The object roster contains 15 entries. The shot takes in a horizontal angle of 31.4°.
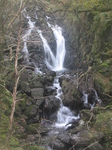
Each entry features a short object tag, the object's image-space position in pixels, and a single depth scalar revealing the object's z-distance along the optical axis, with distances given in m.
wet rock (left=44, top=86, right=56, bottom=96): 11.25
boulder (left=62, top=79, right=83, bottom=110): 10.68
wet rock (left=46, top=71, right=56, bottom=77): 12.98
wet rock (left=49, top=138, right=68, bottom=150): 7.46
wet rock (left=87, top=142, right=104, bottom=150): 7.11
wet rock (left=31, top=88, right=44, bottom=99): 10.20
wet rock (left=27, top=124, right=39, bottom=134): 8.62
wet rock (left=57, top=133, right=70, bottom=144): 7.67
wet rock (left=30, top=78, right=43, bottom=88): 10.87
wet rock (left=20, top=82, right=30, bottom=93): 10.12
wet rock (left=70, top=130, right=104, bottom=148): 7.23
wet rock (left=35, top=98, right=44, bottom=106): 9.98
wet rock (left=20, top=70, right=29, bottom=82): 10.42
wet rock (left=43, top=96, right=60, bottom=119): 10.27
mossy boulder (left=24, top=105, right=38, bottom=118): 9.36
